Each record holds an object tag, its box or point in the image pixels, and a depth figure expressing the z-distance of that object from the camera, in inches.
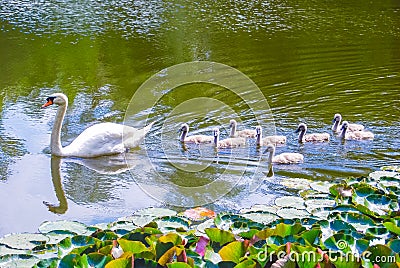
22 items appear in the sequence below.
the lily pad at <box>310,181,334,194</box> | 240.7
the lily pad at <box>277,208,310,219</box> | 207.3
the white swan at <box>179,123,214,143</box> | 315.9
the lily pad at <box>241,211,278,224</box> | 202.7
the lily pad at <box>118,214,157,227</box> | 200.2
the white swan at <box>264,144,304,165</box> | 292.2
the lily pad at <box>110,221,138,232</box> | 193.2
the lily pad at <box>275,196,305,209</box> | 218.2
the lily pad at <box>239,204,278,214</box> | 210.6
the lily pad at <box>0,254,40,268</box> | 162.9
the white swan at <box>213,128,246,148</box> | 311.0
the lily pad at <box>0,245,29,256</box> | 180.0
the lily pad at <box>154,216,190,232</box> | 192.2
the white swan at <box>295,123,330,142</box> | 318.0
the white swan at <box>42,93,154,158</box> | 297.7
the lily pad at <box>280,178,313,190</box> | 257.8
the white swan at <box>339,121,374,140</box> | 320.5
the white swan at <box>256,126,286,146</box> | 314.8
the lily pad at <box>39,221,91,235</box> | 193.9
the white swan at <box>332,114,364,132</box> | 333.7
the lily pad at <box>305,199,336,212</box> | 214.7
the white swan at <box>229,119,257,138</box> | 326.0
